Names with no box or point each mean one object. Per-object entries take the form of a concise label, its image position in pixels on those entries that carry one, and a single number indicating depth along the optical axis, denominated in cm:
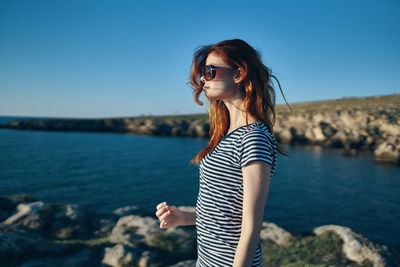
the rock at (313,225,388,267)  611
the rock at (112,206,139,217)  1139
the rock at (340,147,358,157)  3344
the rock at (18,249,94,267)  535
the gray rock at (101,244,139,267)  586
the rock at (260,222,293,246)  766
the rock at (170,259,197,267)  556
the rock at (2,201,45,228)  848
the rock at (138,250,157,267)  588
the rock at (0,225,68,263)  525
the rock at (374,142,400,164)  2787
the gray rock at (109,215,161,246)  733
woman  154
